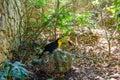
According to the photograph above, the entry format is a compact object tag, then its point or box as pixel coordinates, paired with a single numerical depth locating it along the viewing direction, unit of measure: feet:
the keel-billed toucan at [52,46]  13.17
